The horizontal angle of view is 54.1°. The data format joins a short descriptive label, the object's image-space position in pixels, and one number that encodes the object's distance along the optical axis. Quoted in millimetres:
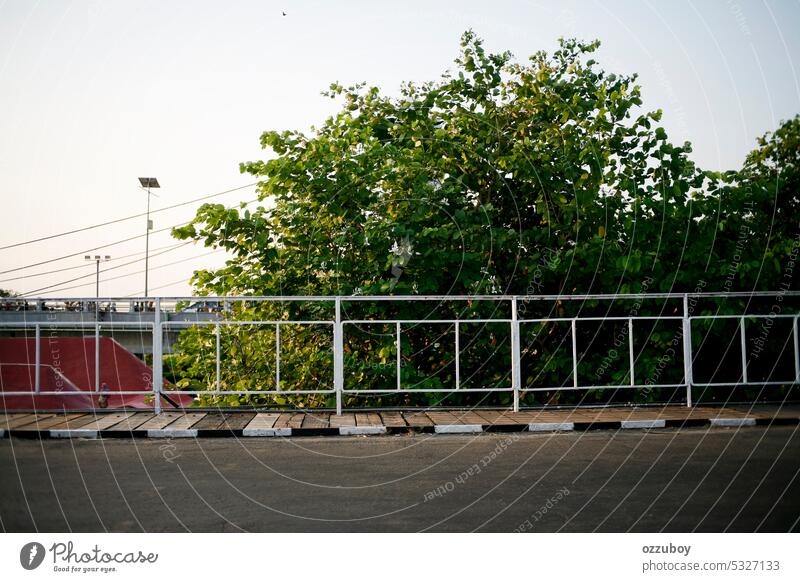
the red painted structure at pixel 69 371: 9836
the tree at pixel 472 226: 10195
